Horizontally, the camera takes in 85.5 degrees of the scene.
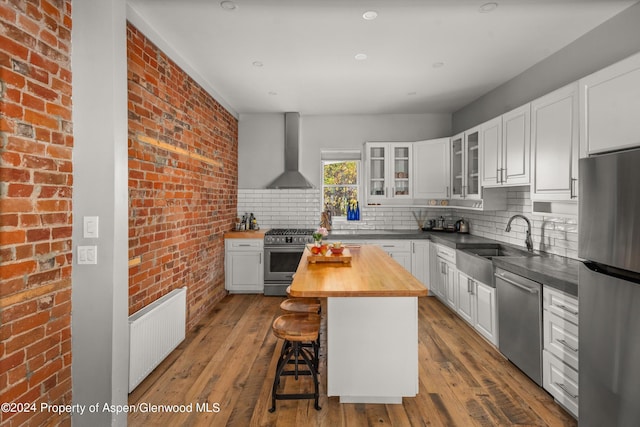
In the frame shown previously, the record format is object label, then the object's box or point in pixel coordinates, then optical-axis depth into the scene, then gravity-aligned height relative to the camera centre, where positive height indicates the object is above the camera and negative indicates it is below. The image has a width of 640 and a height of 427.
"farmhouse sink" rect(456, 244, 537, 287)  3.28 -0.53
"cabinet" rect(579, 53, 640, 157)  1.85 +0.58
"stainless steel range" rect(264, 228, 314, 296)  5.03 -0.72
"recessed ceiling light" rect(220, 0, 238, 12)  2.48 +1.48
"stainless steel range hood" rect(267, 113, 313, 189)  5.57 +0.84
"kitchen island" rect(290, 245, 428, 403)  2.34 -0.93
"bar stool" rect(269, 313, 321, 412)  2.30 -0.85
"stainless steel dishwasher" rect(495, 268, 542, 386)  2.56 -0.90
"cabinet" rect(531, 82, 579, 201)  2.58 +0.51
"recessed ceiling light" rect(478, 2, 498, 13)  2.50 +1.48
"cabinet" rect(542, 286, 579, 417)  2.21 -0.93
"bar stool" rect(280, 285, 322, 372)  2.58 -0.79
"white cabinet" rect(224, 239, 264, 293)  5.09 -0.79
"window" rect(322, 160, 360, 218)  5.88 +0.35
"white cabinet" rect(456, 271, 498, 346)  3.21 -0.99
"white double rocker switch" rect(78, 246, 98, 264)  2.04 -0.27
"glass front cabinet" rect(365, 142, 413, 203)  5.35 +0.59
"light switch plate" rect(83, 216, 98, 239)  2.03 -0.11
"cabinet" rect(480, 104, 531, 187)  3.19 +0.60
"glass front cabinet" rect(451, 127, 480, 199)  4.25 +0.58
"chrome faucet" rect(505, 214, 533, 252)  3.56 -0.29
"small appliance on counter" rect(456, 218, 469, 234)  5.15 -0.27
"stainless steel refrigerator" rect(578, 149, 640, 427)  1.67 -0.42
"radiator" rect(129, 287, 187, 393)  2.47 -1.00
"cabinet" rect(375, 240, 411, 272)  5.05 -0.61
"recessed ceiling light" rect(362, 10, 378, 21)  2.61 +1.48
